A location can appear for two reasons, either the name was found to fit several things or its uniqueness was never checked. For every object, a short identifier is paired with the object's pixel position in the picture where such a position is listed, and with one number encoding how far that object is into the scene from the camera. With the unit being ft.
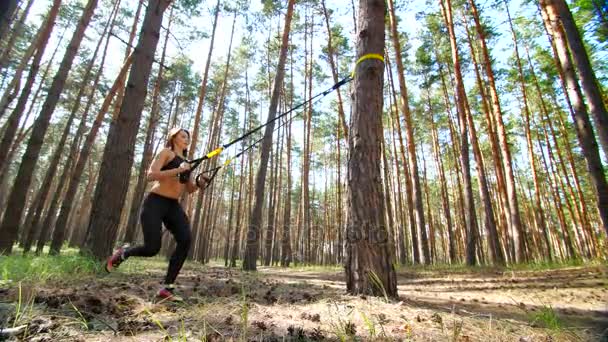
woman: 9.86
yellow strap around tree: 11.87
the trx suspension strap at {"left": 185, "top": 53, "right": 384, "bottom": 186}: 10.66
